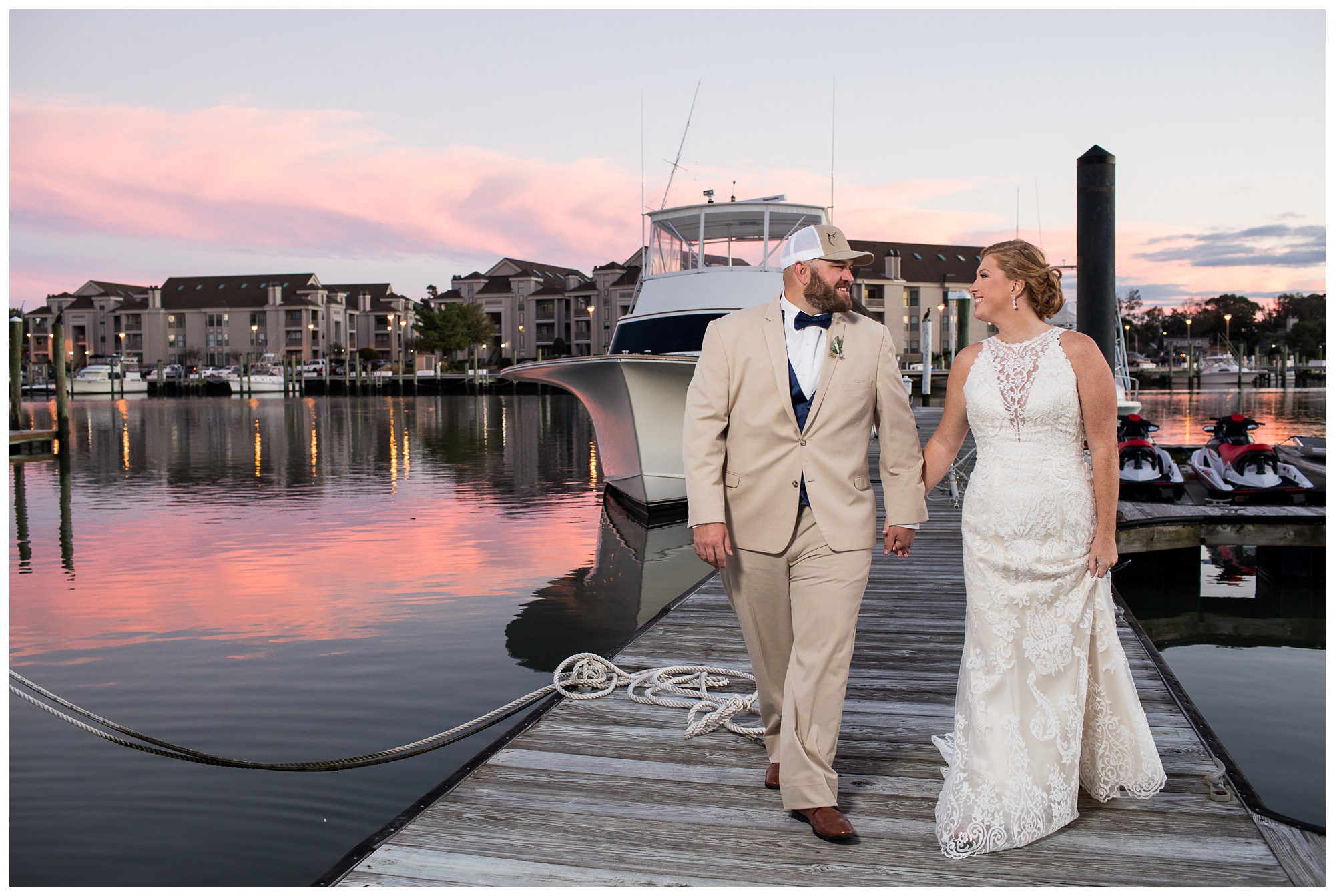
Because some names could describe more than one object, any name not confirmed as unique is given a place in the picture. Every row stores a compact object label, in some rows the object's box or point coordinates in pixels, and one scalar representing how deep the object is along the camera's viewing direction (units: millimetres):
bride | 3090
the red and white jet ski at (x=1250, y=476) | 11562
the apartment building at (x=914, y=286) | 79875
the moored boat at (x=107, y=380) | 77062
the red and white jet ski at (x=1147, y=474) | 11719
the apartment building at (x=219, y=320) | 105438
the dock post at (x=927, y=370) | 30984
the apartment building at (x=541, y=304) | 87750
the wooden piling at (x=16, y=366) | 26075
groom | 3199
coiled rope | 4230
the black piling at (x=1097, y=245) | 11164
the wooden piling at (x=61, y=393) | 26828
